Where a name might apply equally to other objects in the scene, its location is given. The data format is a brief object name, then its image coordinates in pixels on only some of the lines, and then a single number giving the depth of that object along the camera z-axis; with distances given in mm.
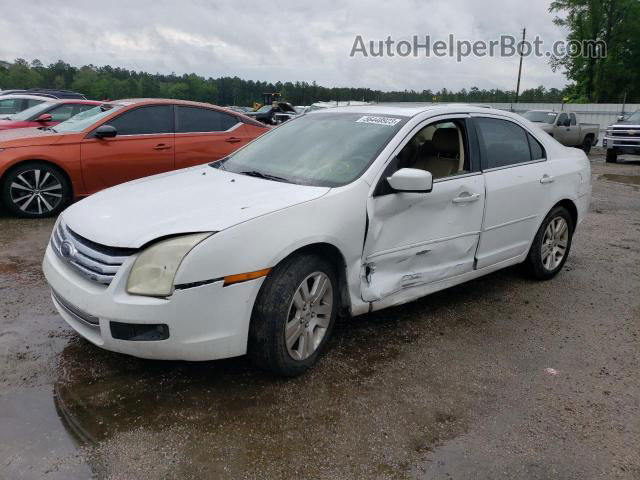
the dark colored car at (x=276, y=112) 21791
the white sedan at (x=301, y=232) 2703
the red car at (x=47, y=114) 8477
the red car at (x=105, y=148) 6641
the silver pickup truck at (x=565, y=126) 20047
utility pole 48250
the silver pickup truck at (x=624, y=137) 17438
